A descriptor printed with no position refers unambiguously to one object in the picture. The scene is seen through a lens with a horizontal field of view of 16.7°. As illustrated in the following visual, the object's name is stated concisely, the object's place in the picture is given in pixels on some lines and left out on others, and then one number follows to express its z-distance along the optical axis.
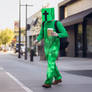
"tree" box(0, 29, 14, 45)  116.25
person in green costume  7.75
